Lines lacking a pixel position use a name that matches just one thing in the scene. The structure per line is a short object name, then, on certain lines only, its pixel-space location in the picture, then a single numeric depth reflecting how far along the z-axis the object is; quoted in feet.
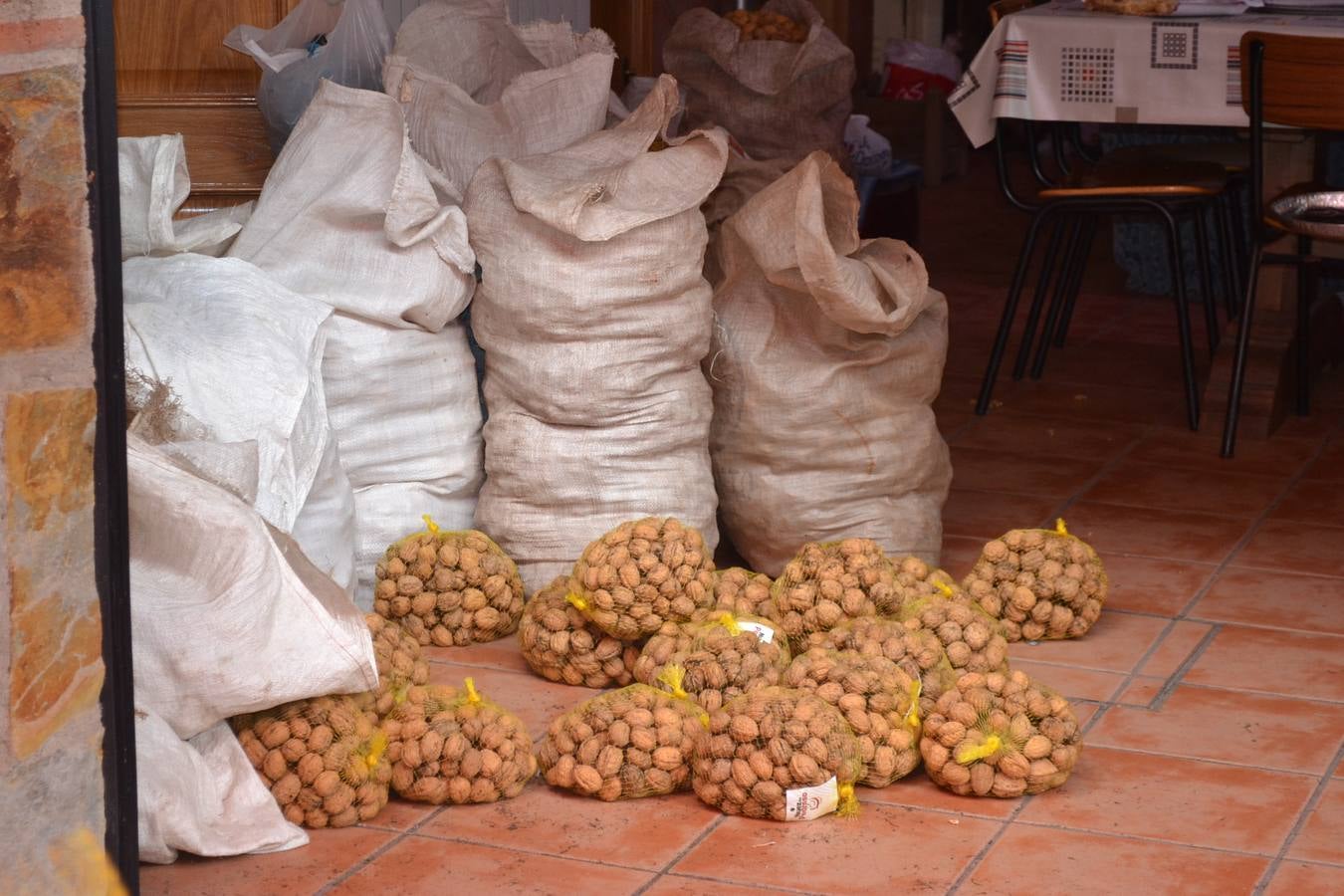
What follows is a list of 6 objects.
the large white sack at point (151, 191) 8.88
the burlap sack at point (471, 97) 9.87
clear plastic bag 10.06
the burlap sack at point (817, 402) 9.52
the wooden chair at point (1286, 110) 11.52
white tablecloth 12.62
